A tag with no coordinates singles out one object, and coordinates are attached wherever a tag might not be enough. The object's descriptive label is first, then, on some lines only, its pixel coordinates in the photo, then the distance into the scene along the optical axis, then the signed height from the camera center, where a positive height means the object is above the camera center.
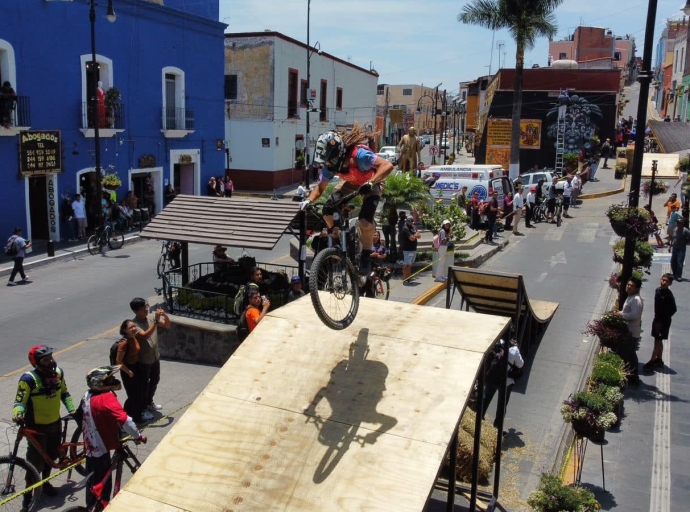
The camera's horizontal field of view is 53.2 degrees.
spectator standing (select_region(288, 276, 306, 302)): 12.80 -2.83
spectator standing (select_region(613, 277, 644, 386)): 11.78 -3.16
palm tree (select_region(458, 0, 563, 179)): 34.81 +6.04
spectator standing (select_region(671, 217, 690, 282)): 17.83 -2.61
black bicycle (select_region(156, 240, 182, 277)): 18.12 -3.23
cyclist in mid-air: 6.90 -0.29
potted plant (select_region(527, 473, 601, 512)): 6.95 -3.60
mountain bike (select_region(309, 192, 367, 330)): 6.75 -1.46
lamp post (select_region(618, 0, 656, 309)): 12.24 +0.23
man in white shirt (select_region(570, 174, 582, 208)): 31.15 -2.19
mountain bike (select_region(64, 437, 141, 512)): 6.65 -3.41
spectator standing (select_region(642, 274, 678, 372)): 12.17 -3.03
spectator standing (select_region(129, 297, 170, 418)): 9.37 -2.79
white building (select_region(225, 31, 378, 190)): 40.00 +1.69
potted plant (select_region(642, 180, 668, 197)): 23.74 -1.53
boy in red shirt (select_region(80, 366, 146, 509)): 6.68 -2.82
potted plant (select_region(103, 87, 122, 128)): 25.53 +1.01
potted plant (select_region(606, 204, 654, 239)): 13.05 -1.49
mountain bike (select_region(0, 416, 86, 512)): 7.11 -3.61
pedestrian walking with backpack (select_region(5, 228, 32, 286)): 18.17 -3.28
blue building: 22.12 +1.07
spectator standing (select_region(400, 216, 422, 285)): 18.61 -2.88
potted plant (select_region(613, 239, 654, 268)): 17.52 -2.78
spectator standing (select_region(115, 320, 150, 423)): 8.91 -3.14
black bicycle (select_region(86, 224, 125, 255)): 22.69 -3.60
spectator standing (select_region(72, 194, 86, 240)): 24.03 -2.91
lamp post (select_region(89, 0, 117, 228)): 22.70 +0.29
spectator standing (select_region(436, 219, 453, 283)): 17.98 -2.86
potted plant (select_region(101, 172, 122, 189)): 24.72 -1.80
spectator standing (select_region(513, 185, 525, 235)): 25.53 -2.46
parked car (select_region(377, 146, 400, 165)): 42.88 -0.98
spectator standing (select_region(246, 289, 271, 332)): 10.59 -2.69
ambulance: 27.03 -1.59
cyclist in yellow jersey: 7.30 -2.91
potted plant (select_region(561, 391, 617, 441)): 8.73 -3.45
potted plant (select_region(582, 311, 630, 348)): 11.73 -3.18
